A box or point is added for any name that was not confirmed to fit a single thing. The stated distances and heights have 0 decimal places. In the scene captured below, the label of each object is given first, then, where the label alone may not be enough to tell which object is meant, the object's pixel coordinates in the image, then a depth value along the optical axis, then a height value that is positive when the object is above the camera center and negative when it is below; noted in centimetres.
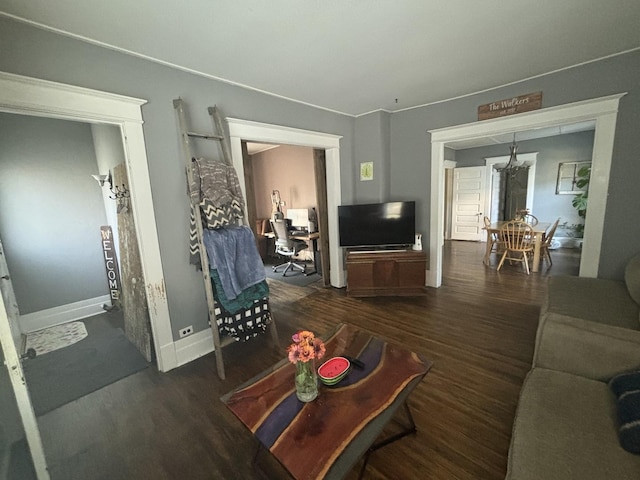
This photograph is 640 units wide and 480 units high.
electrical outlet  232 -108
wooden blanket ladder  201 +29
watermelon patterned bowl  136 -90
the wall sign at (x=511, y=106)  274 +86
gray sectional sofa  95 -96
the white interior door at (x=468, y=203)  677 -33
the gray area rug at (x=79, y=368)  201 -133
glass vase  127 -86
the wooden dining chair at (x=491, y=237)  484 -89
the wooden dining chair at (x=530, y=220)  518 -70
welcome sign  338 -63
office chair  463 -75
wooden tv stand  342 -100
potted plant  468 -26
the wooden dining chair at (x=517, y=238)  434 -82
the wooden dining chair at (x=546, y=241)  450 -92
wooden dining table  427 -81
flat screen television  351 -38
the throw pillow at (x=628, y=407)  98 -90
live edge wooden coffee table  102 -95
